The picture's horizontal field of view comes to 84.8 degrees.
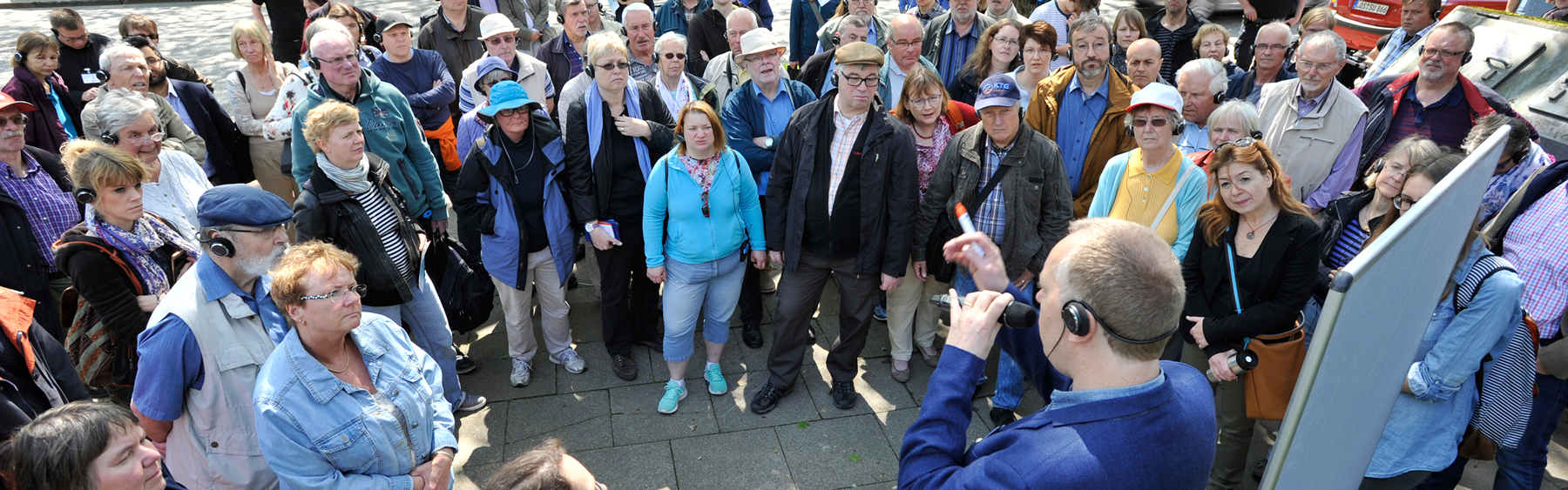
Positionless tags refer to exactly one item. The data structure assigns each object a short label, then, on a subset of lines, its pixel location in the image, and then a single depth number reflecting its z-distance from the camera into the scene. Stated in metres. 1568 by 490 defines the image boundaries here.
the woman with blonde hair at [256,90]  5.83
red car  8.68
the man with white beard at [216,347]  2.87
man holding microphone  1.90
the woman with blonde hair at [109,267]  3.48
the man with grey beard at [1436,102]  4.88
